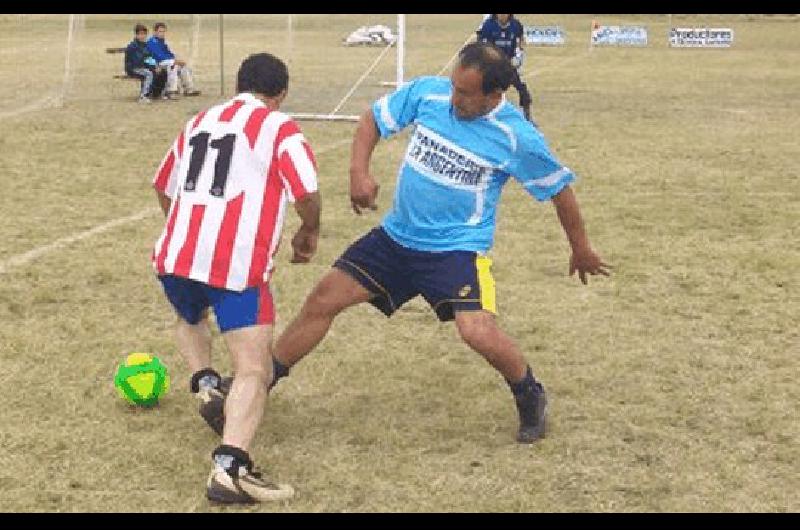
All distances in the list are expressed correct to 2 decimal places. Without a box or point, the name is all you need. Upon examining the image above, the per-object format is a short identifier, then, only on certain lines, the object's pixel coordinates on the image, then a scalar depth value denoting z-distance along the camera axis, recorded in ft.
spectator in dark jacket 62.80
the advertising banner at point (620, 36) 118.32
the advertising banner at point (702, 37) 112.68
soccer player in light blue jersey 16.62
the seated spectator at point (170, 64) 64.28
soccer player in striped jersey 14.83
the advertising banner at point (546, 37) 115.85
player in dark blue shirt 56.24
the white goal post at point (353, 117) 54.90
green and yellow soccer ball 17.79
